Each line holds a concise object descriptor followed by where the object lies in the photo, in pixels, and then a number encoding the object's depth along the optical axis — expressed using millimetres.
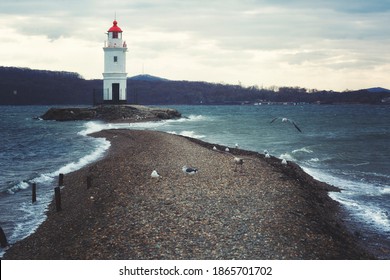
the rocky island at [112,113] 64625
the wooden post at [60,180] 20484
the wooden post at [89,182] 18808
